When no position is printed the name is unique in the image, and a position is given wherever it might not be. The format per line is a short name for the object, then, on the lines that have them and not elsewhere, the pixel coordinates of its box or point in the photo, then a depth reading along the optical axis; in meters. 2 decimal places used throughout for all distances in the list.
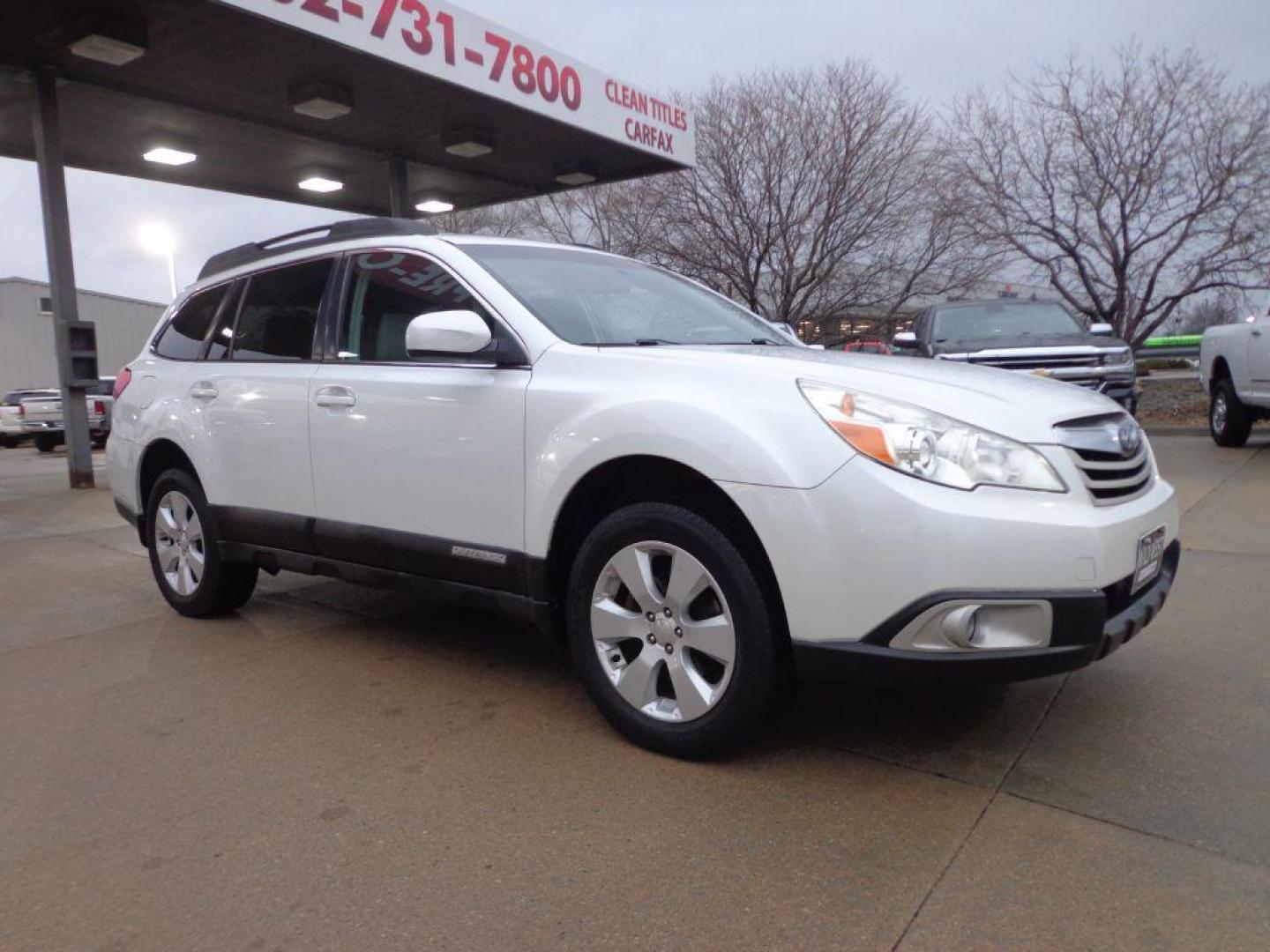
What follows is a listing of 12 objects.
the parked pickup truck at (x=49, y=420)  22.20
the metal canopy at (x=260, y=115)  8.87
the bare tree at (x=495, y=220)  23.69
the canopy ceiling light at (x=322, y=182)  14.56
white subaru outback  2.55
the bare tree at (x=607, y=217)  19.67
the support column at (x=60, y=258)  10.02
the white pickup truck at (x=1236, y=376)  9.21
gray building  36.72
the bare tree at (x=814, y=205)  18.06
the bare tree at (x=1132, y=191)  15.12
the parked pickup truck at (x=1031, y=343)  9.62
